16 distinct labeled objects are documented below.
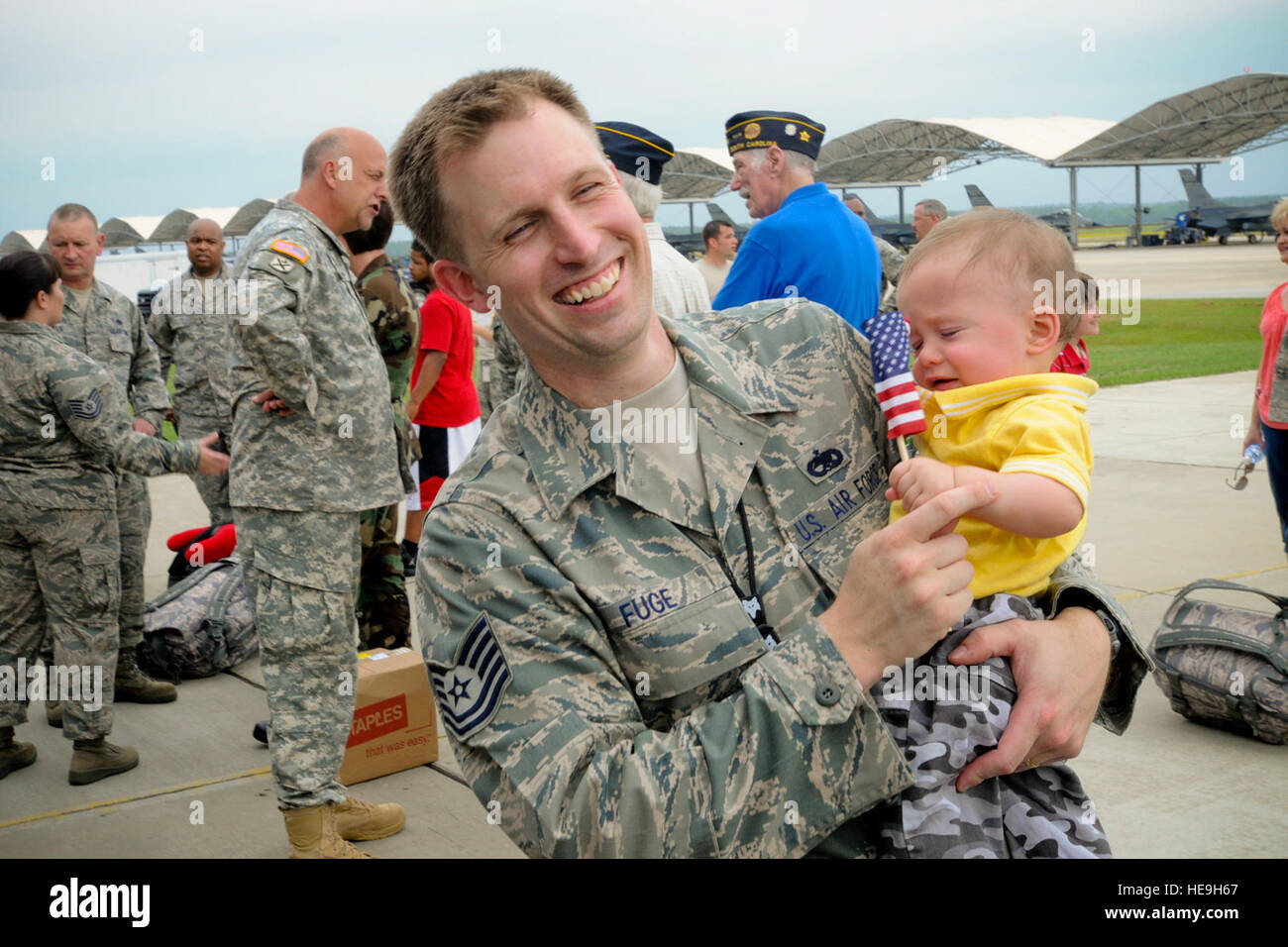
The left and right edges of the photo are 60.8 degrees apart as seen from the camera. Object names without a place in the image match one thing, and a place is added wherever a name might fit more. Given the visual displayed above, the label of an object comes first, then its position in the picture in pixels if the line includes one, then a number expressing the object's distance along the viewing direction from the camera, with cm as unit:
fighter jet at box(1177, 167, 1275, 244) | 5119
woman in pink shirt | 521
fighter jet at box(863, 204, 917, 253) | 5013
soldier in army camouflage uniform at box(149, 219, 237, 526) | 725
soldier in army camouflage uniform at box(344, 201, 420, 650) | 481
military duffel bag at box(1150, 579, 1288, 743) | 417
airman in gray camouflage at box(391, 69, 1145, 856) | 136
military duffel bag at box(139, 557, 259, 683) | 546
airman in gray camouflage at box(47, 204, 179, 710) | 600
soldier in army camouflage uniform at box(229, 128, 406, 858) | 357
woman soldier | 446
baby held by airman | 154
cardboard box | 430
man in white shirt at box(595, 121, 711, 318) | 468
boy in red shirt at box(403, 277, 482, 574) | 707
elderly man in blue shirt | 446
